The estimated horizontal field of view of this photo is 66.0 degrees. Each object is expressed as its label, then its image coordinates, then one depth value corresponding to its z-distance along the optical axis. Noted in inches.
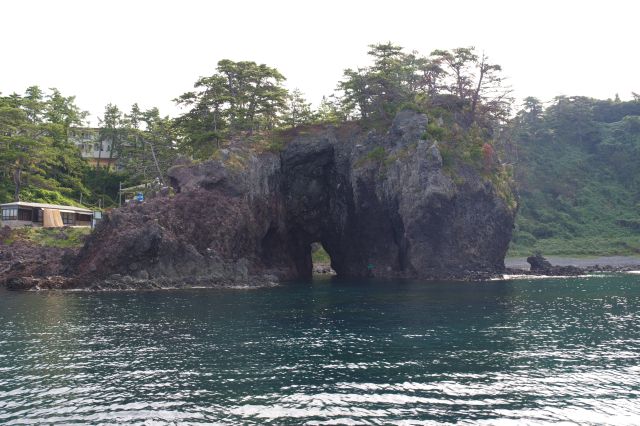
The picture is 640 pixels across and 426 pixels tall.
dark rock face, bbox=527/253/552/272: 3175.0
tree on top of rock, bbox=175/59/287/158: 3014.3
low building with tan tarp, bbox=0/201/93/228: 3090.6
